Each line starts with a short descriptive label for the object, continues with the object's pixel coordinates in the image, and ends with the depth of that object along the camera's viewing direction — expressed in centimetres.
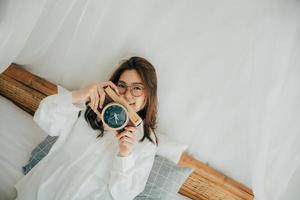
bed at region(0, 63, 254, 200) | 114
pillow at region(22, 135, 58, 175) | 112
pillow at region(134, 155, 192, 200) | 109
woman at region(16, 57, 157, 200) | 98
